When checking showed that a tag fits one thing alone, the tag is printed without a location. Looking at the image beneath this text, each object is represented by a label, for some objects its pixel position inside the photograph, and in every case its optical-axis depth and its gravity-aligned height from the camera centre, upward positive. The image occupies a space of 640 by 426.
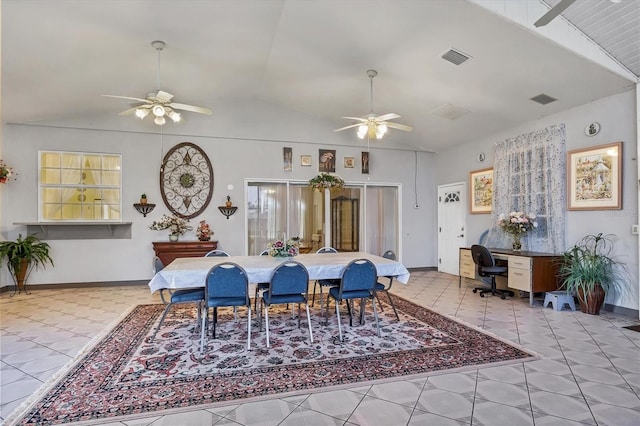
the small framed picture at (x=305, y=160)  7.37 +1.17
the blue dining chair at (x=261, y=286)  3.90 -0.82
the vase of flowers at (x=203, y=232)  6.60 -0.32
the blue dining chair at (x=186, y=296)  3.53 -0.84
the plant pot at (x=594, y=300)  4.43 -1.11
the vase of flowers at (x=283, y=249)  4.16 -0.41
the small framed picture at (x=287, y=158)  7.27 +1.20
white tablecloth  3.39 -0.56
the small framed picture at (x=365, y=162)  7.75 +1.18
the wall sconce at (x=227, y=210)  6.85 +0.10
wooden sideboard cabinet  6.27 -0.62
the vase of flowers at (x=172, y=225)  6.43 -0.18
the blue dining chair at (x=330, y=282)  4.39 -0.87
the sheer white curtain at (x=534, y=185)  5.16 +0.49
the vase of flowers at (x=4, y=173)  5.38 +0.66
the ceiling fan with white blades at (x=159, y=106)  4.09 +1.33
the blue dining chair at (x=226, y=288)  3.28 -0.69
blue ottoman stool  4.72 -1.18
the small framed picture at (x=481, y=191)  6.55 +0.46
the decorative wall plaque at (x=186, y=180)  6.66 +0.68
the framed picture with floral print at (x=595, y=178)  4.46 +0.50
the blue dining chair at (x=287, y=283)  3.43 -0.68
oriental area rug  2.39 -1.28
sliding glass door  7.19 -0.02
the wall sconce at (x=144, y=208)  6.41 +0.14
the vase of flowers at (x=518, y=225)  5.44 -0.16
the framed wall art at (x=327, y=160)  7.47 +1.19
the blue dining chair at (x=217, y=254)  4.71 -0.53
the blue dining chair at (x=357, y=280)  3.64 -0.70
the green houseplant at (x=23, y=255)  5.61 -0.66
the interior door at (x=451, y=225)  7.35 -0.22
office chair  5.44 -0.84
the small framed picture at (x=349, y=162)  7.66 +1.17
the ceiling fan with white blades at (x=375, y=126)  4.65 +1.23
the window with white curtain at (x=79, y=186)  6.18 +0.53
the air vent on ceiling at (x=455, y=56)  4.20 +1.96
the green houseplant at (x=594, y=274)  4.43 -0.77
